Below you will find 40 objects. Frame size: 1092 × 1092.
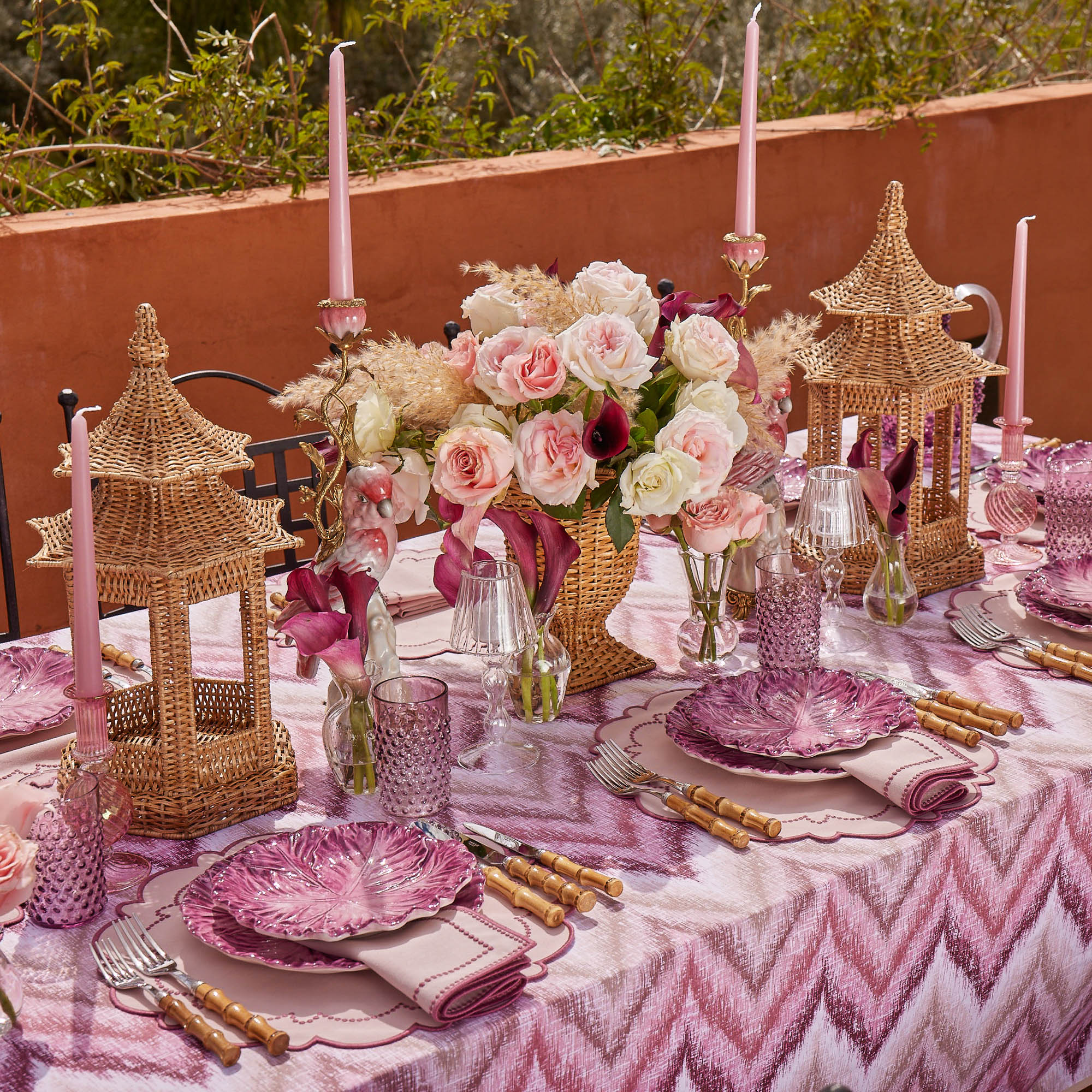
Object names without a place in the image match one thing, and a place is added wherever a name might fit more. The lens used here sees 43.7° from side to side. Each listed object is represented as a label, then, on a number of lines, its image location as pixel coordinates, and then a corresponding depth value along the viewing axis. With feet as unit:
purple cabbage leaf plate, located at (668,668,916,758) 4.27
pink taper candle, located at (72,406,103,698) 3.65
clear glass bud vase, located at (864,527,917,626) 5.40
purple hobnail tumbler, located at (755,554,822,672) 4.77
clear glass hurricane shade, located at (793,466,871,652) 4.91
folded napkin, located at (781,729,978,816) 4.04
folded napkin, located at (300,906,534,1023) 3.15
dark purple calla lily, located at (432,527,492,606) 4.46
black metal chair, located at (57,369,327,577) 6.83
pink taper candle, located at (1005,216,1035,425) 5.88
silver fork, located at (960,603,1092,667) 5.01
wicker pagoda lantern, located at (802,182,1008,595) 5.54
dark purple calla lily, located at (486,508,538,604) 4.47
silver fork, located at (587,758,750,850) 3.92
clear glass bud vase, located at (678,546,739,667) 4.96
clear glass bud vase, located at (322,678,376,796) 4.24
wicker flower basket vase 4.73
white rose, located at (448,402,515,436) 4.37
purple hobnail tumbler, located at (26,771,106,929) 3.53
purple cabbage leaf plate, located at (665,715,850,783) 4.17
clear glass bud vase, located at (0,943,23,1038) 3.03
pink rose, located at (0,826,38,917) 3.18
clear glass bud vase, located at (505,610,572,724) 4.59
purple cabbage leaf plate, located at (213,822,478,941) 3.38
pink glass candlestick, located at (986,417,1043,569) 5.98
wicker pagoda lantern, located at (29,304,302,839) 3.96
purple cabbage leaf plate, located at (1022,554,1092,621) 5.29
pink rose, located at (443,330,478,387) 4.43
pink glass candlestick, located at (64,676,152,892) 3.74
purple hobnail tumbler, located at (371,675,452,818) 3.92
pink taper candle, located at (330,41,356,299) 3.81
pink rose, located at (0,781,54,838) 3.52
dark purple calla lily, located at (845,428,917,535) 5.29
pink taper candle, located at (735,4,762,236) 4.90
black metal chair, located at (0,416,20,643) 6.40
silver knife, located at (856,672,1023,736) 4.55
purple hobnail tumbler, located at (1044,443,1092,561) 5.59
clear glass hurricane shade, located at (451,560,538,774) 4.07
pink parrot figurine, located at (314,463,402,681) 4.17
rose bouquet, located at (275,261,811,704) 4.22
